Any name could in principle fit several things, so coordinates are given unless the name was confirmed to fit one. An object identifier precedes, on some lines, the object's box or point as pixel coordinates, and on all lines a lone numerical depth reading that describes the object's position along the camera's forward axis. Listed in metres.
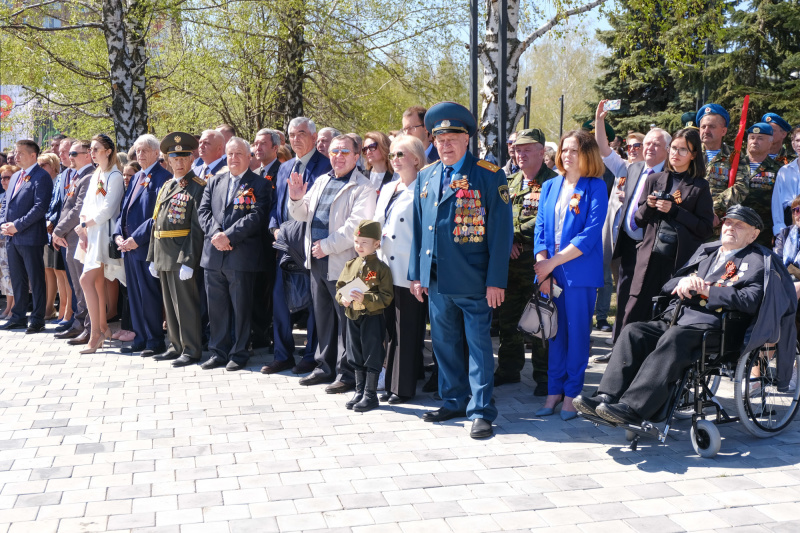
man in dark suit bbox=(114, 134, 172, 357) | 7.89
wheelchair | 4.89
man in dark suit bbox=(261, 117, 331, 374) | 7.12
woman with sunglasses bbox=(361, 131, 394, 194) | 6.53
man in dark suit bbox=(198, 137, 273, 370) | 7.12
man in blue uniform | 5.38
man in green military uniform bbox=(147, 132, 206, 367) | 7.40
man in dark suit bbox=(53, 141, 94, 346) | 8.65
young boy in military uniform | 5.93
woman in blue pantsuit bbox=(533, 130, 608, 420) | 5.62
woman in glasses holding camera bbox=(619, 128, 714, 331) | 6.12
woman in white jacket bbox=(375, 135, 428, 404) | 6.01
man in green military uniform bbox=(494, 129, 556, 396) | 6.43
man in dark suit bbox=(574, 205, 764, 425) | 4.84
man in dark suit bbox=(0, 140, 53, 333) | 9.30
